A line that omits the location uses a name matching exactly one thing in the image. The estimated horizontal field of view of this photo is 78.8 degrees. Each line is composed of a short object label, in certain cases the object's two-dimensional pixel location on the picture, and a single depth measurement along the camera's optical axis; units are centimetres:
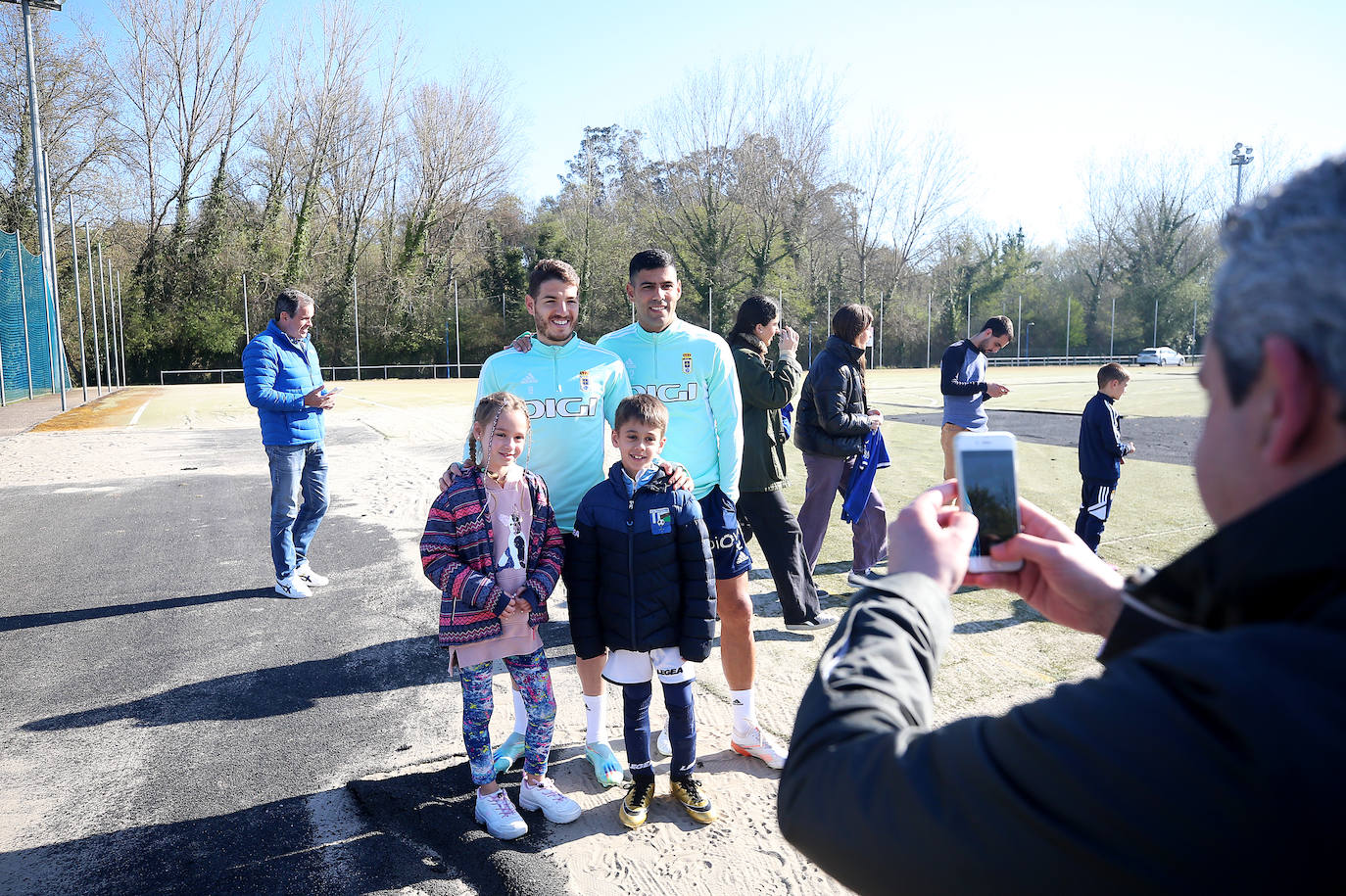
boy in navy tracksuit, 618
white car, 5275
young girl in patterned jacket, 332
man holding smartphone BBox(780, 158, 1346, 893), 63
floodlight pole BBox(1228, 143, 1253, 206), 4177
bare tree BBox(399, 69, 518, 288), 4466
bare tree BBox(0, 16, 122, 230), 3189
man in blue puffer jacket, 613
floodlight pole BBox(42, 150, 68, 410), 2100
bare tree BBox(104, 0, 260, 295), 3775
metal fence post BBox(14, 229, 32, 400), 1975
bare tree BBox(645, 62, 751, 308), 4394
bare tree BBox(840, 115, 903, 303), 5048
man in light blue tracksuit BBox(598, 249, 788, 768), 397
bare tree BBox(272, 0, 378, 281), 4094
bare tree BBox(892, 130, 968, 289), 5188
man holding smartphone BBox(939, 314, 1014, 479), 744
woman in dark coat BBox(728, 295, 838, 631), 520
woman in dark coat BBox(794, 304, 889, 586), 582
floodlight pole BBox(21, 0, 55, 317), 1946
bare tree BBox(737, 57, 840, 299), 4378
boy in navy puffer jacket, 340
